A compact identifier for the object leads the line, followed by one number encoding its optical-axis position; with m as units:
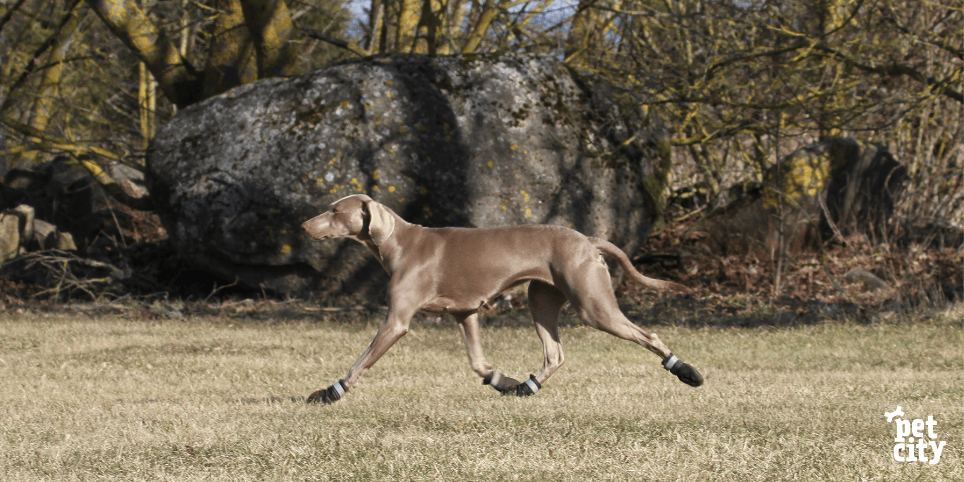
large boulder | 18.94
